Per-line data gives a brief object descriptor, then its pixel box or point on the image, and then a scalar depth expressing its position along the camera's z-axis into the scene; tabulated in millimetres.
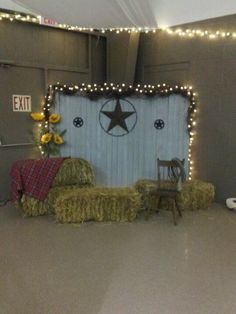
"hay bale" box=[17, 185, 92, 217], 4520
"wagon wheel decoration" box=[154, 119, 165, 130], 5602
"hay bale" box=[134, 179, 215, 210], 4766
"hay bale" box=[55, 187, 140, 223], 4301
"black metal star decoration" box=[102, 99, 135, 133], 5582
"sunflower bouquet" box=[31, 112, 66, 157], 5379
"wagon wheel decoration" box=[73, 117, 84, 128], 5570
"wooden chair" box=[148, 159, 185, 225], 4438
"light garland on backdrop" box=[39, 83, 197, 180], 5430
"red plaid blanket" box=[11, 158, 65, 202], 4512
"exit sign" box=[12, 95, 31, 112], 5367
